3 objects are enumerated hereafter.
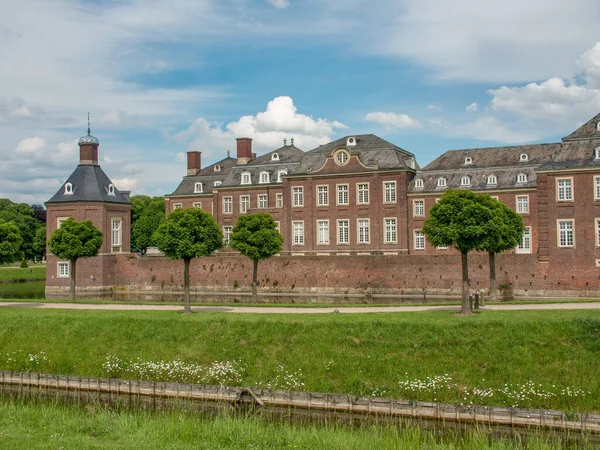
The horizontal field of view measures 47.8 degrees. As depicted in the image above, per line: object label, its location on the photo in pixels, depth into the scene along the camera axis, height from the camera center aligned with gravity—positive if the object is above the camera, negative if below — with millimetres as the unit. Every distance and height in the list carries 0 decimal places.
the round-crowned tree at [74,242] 33594 +870
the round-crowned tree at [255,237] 32906 +898
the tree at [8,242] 31016 +858
